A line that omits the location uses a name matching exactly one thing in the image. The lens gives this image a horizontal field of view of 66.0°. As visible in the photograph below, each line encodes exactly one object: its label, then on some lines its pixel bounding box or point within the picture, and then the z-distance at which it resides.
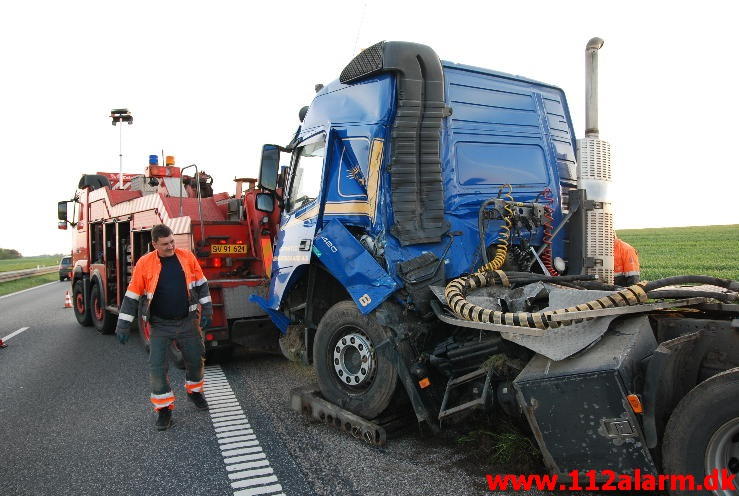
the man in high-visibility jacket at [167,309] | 5.13
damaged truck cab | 2.96
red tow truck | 6.86
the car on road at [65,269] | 28.23
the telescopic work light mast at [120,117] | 11.80
